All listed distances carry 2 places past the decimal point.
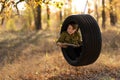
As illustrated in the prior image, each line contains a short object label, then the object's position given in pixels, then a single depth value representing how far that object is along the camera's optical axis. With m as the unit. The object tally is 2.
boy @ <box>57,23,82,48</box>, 10.32
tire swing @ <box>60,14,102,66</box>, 10.05
